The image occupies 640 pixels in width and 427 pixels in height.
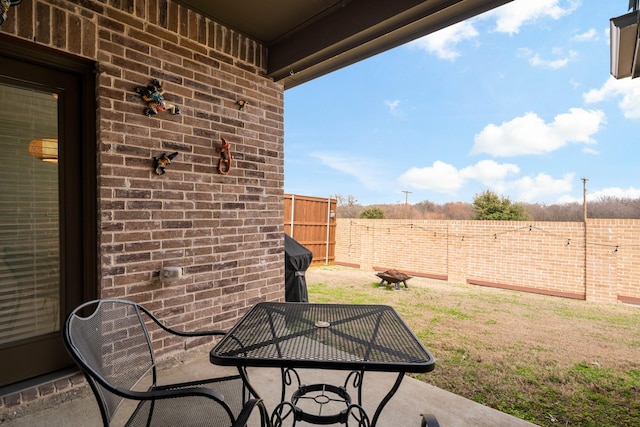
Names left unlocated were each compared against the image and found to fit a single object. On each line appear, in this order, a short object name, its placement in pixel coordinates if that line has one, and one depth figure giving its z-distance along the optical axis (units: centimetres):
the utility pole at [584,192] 720
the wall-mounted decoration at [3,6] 110
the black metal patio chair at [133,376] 97
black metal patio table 106
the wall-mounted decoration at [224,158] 257
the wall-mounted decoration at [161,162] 219
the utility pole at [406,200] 1240
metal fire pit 645
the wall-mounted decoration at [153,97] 212
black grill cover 330
